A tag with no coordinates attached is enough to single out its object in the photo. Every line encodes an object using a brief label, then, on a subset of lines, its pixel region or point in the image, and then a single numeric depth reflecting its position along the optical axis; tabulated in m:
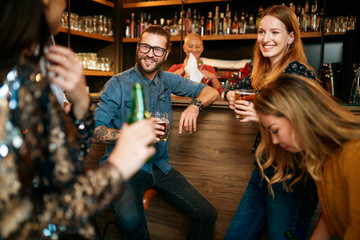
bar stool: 1.77
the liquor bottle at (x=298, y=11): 3.92
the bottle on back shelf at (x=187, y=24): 4.35
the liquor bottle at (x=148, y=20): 4.61
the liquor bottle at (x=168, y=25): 4.52
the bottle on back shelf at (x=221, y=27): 4.23
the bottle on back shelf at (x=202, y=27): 4.31
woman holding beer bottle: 0.69
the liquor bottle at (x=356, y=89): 1.98
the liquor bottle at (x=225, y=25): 4.22
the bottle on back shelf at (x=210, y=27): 4.28
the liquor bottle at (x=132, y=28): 4.72
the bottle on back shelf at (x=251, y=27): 4.07
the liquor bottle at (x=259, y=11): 4.06
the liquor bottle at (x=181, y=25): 4.34
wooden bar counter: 1.99
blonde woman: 1.08
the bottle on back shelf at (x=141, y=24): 4.64
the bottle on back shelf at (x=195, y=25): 4.34
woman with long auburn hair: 1.43
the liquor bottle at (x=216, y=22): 4.22
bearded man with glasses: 1.66
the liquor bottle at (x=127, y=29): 4.73
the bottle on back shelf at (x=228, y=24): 4.20
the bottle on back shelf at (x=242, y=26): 4.14
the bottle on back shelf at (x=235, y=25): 4.14
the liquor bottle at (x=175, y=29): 4.42
